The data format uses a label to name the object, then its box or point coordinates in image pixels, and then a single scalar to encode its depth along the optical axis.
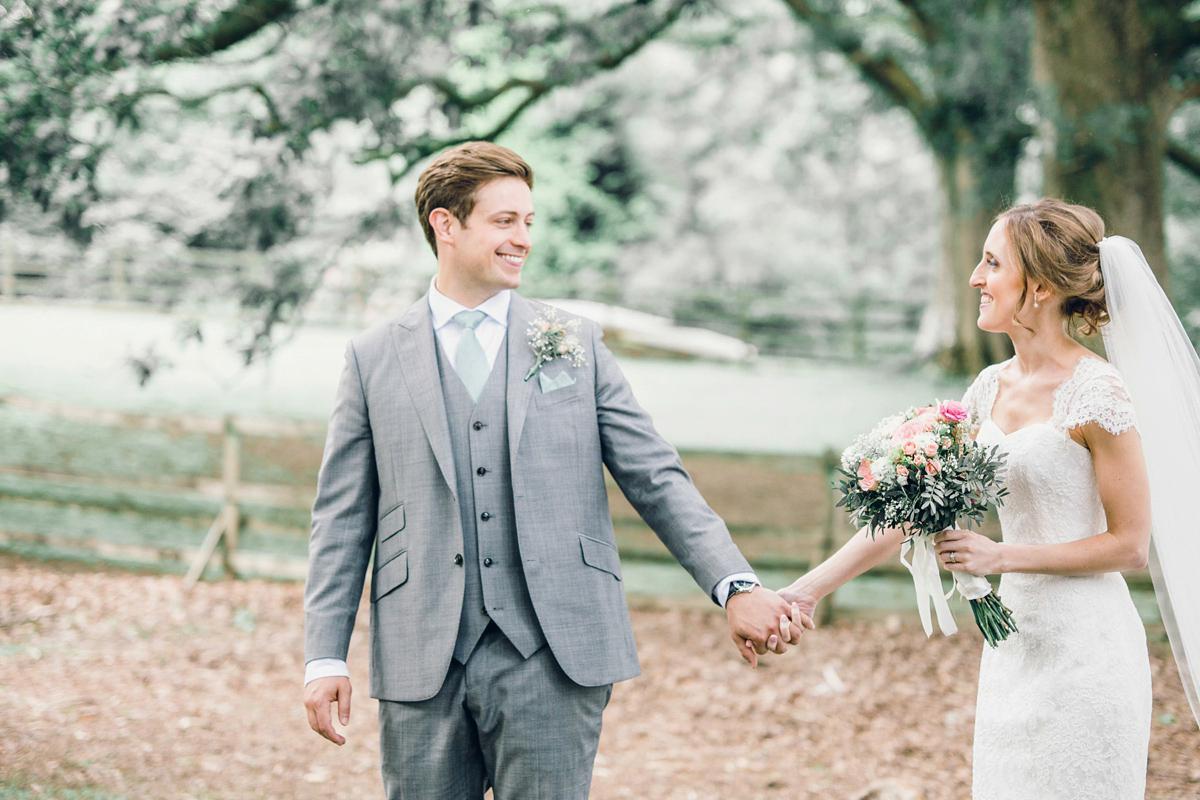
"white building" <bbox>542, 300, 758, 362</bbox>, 20.81
